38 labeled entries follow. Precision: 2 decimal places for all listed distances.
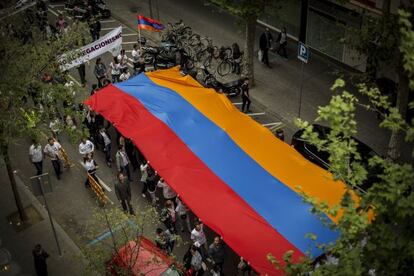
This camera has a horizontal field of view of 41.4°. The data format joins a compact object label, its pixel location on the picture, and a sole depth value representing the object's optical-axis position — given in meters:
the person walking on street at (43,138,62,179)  17.86
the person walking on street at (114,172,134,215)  16.06
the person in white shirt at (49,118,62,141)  16.76
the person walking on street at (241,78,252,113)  21.08
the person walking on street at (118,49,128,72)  22.62
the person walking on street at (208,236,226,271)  14.01
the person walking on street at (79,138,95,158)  17.80
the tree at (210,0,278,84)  19.36
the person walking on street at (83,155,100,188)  17.48
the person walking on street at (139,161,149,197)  16.77
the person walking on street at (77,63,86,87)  23.05
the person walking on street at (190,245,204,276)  13.86
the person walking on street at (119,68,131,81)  21.63
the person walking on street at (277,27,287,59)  24.80
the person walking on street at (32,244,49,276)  14.32
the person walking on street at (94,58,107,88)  22.33
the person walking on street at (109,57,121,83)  22.47
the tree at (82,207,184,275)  12.65
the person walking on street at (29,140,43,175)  17.80
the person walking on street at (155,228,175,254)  14.01
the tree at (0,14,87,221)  14.44
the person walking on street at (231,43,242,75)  23.58
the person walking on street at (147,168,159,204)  16.66
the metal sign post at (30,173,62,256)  13.75
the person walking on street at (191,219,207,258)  14.44
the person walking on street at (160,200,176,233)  15.35
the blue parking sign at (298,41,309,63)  18.62
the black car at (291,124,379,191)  15.63
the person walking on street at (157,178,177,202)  16.22
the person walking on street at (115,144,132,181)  17.39
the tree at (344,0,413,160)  15.63
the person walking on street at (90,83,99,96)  20.26
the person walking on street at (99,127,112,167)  18.58
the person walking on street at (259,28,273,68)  24.25
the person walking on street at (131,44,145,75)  23.14
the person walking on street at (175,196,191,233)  15.62
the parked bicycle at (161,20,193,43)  24.86
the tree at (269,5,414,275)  7.59
